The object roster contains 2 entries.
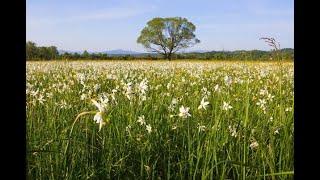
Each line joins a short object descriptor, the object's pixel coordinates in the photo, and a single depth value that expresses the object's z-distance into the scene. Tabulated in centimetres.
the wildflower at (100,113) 136
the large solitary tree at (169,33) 6297
